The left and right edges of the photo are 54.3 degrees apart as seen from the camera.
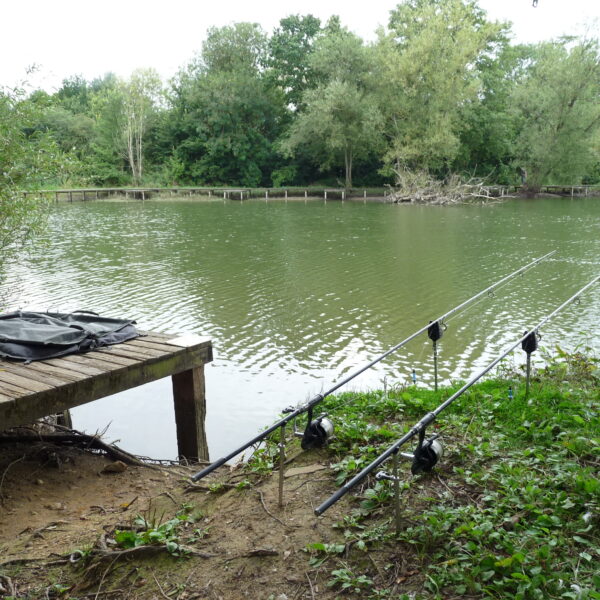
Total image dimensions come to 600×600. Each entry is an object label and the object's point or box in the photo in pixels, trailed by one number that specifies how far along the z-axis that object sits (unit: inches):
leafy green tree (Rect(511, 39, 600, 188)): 1513.3
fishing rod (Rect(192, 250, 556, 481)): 147.0
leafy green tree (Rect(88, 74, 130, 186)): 1989.4
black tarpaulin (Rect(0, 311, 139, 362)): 195.8
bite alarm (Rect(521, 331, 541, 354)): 177.3
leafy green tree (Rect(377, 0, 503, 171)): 1515.7
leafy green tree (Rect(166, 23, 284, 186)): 1877.5
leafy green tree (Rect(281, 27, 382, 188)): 1567.4
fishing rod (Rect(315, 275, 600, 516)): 99.2
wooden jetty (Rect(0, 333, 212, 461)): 164.1
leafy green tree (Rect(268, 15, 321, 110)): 1907.0
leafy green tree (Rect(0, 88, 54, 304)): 258.4
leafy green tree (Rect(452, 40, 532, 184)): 1760.6
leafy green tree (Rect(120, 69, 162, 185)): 1975.9
